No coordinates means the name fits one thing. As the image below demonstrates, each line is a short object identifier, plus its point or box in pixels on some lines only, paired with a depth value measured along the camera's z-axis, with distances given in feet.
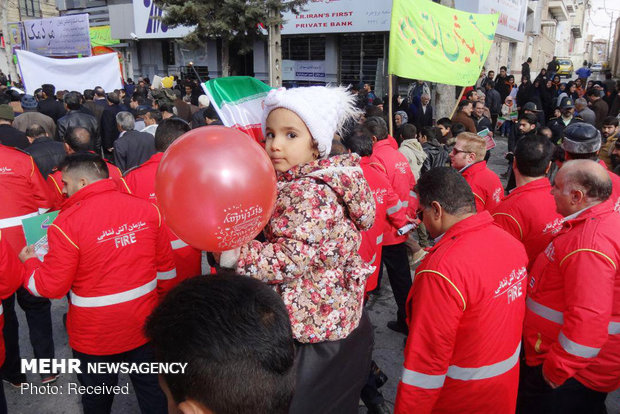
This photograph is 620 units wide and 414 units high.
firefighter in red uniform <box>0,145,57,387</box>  11.27
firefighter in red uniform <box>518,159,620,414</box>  6.88
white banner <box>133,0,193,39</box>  68.08
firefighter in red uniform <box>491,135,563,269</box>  9.59
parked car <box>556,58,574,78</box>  105.09
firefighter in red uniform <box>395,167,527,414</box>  6.39
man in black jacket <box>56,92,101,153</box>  17.60
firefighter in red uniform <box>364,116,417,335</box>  14.07
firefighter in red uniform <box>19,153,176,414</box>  7.69
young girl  4.85
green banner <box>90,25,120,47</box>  80.53
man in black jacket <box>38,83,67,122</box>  29.84
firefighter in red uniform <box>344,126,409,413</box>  10.03
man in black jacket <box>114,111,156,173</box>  18.48
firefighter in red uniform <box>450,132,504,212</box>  12.74
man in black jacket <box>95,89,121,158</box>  28.71
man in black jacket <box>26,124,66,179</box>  15.03
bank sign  49.37
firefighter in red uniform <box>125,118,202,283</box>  11.69
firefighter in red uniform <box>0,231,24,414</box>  7.81
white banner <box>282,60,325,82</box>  58.34
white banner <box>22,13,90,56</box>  67.92
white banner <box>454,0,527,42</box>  45.19
